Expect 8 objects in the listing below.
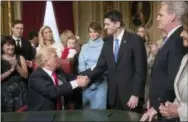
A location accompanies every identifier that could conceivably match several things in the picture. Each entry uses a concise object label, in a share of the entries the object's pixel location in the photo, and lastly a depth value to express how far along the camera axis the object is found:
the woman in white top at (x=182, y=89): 1.81
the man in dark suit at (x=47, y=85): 2.93
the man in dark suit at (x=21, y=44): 3.83
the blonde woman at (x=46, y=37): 3.86
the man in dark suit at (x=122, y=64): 3.13
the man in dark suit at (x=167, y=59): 2.27
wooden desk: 2.13
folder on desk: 2.11
